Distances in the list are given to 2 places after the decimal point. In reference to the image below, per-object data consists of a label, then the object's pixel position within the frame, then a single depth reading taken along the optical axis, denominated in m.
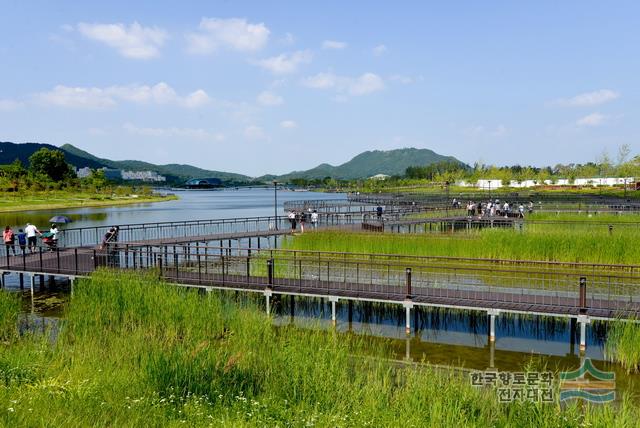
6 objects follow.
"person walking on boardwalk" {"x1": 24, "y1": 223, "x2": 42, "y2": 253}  25.02
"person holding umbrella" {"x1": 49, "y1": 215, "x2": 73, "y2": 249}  24.83
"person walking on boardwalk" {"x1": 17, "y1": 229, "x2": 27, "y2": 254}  25.65
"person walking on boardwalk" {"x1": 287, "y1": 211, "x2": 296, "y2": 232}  36.49
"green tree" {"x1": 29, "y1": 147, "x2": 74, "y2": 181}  139.62
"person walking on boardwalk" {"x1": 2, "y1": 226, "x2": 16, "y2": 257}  24.50
